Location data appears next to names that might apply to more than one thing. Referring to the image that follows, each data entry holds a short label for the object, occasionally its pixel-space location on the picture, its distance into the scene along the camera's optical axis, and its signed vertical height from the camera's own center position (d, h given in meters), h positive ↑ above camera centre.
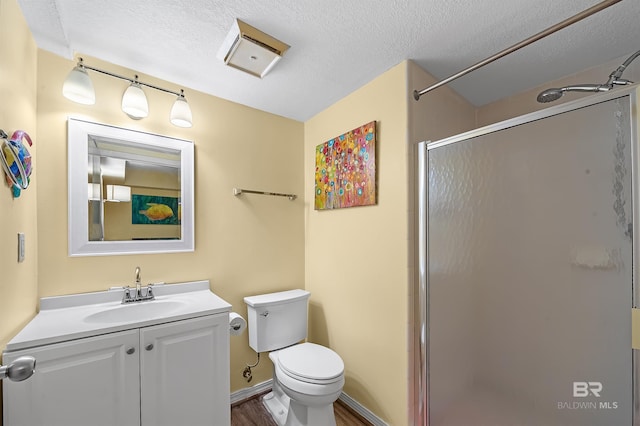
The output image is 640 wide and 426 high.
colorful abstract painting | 1.68 +0.31
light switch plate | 1.08 -0.13
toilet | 1.39 -0.89
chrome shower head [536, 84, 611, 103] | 1.00 +0.53
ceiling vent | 1.23 +0.85
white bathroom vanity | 0.98 -0.65
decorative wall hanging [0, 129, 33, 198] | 0.95 +0.21
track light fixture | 1.23 +0.62
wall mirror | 1.39 +0.14
